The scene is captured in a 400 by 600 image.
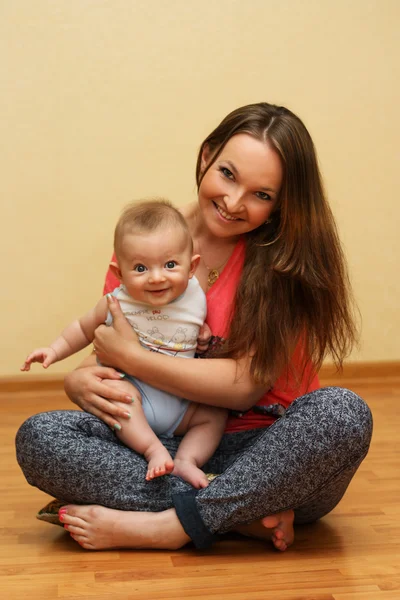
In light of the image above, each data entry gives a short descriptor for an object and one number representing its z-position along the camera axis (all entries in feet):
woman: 5.48
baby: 5.62
